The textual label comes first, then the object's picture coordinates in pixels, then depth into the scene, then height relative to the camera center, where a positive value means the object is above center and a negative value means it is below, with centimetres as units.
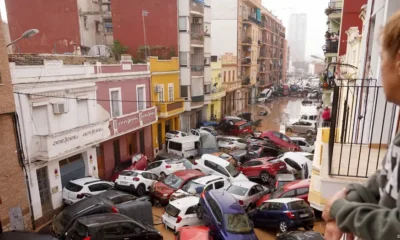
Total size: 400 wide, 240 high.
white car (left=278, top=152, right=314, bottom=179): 1733 -572
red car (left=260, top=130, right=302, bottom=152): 2189 -592
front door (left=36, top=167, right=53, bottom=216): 1319 -556
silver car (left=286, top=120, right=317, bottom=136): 2794 -629
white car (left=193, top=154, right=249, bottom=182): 1578 -577
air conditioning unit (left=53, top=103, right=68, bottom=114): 1378 -218
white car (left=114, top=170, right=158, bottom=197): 1460 -579
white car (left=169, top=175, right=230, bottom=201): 1327 -562
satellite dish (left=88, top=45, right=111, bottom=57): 2293 +55
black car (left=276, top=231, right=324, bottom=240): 895 -516
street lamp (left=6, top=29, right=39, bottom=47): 1093 +90
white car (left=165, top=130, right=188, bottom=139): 2314 -566
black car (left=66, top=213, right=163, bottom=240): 908 -505
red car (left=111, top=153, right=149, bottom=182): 1745 -609
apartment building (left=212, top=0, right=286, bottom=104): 4022 +264
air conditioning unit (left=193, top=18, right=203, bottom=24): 2727 +324
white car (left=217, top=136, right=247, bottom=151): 2247 -619
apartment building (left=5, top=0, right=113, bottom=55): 2480 +282
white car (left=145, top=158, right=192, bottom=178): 1666 -586
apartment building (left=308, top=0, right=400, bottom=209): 409 -147
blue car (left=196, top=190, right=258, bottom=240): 985 -526
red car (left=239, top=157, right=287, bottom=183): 1639 -588
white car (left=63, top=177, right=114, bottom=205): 1349 -569
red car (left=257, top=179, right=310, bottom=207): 1249 -538
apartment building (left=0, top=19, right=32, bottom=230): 1117 -389
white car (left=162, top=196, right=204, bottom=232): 1140 -574
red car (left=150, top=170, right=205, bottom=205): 1395 -582
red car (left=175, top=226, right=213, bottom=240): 930 -530
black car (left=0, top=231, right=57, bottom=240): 857 -489
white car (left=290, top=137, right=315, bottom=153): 2209 -623
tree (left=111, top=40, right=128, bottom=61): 2539 +75
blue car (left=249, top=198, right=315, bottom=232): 1103 -561
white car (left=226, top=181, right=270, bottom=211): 1321 -580
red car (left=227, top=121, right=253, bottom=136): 2723 -624
